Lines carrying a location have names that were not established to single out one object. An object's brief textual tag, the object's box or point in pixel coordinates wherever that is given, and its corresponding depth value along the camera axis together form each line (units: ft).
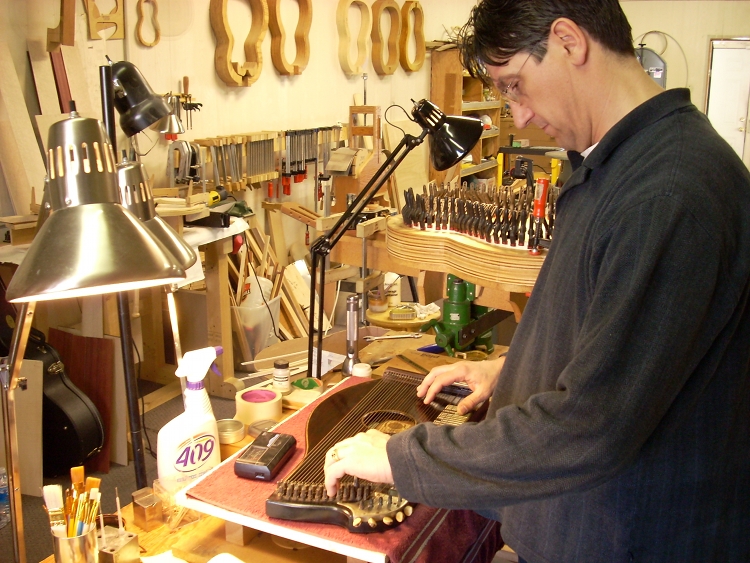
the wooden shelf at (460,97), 21.66
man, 2.75
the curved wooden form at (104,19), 11.43
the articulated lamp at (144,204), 3.40
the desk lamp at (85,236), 2.52
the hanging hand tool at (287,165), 15.34
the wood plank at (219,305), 12.32
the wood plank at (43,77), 10.79
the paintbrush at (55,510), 3.50
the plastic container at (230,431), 4.98
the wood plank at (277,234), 16.11
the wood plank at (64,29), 10.55
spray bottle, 4.25
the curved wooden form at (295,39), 15.17
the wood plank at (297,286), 16.40
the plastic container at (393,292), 13.51
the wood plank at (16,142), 10.21
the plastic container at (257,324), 14.01
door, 25.84
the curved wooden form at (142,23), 12.30
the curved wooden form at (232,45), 13.82
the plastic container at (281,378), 5.81
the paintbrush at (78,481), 3.59
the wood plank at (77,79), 11.04
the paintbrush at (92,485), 3.57
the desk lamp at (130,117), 4.39
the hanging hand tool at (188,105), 12.79
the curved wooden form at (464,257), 7.66
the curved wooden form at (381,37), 19.44
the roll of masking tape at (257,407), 5.39
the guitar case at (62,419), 9.98
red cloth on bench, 3.58
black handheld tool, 4.08
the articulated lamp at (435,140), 6.23
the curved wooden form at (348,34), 17.90
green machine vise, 7.27
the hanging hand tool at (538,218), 7.95
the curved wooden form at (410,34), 20.86
